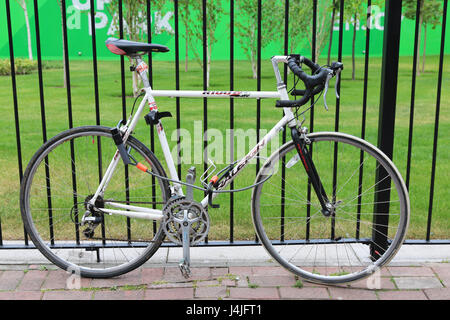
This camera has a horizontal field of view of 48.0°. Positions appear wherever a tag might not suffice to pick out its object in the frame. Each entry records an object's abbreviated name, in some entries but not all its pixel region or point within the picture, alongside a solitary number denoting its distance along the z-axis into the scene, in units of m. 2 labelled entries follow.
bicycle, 2.95
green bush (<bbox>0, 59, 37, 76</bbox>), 14.91
